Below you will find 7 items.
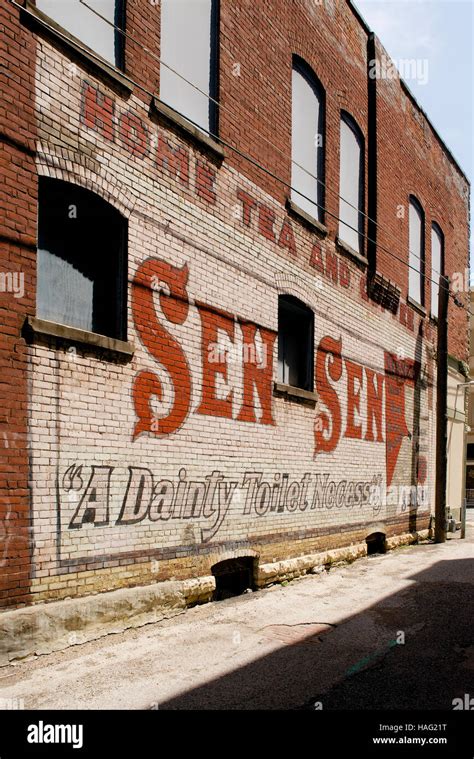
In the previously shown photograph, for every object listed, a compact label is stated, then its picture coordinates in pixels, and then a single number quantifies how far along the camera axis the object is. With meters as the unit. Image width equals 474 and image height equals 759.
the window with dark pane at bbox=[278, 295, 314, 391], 10.61
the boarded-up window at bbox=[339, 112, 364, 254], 12.73
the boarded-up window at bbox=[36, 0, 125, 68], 6.80
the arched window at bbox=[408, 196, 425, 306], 15.88
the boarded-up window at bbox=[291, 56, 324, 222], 11.02
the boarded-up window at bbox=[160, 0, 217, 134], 8.23
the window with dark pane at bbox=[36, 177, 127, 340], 6.74
